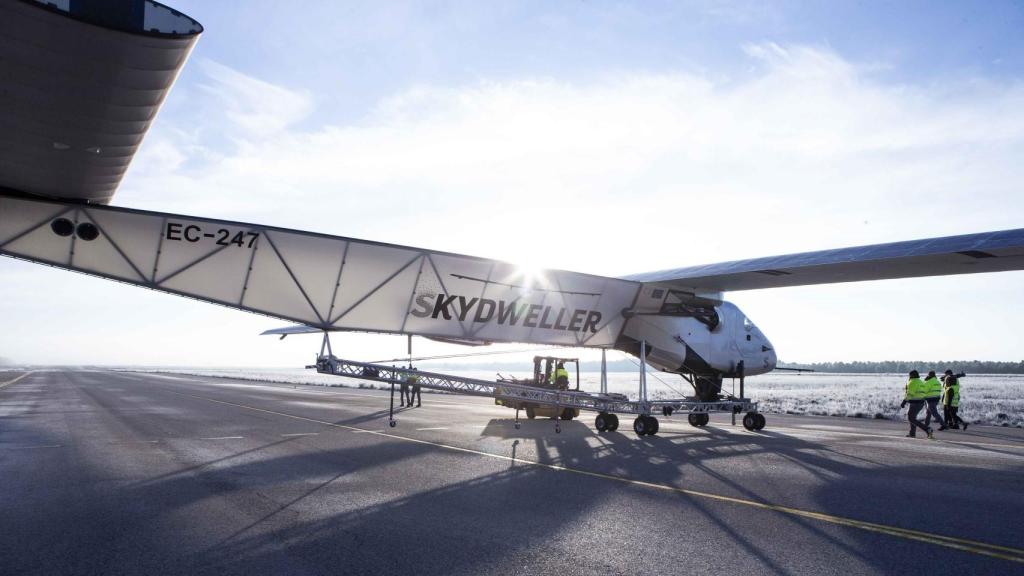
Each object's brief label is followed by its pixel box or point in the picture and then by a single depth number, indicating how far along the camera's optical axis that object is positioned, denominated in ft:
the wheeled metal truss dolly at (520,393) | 46.01
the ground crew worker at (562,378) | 75.46
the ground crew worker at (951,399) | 69.43
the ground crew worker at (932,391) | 61.87
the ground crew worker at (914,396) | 60.39
